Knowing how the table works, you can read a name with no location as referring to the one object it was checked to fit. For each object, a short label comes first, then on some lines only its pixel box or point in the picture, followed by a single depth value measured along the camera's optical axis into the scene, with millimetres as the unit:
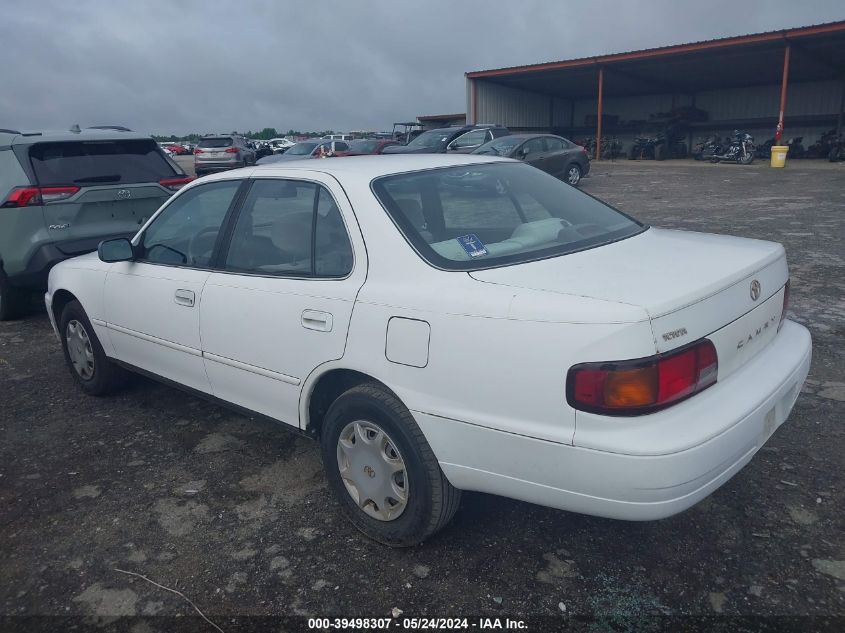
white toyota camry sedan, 2203
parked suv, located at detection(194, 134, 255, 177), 24484
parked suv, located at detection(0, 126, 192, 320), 6152
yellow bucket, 23188
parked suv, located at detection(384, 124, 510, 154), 18234
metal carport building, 25234
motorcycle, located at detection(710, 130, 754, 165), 25828
